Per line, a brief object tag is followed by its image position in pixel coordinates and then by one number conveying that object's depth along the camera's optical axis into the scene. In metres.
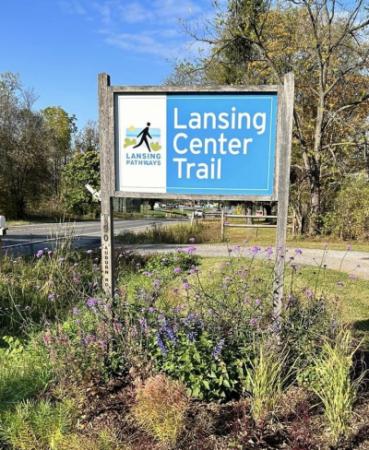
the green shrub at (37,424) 2.13
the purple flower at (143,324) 2.79
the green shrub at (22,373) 2.71
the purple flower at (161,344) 2.59
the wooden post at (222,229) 15.50
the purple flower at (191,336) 2.66
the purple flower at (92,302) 2.86
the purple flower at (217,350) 2.54
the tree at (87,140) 48.87
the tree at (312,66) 16.34
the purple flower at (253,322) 2.81
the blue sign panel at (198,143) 2.97
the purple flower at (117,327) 2.85
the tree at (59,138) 34.73
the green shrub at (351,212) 15.09
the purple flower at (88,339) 2.82
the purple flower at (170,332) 2.64
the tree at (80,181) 37.12
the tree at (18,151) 28.64
